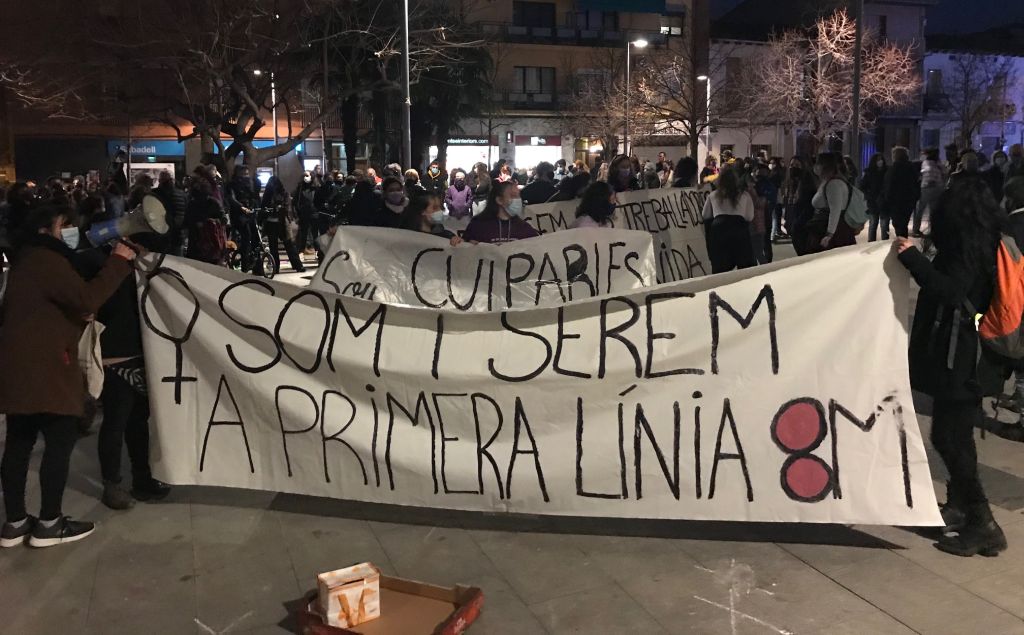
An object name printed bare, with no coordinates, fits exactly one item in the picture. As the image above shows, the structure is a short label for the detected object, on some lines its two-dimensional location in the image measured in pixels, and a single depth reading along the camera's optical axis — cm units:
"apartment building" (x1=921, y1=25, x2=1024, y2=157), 4669
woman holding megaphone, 426
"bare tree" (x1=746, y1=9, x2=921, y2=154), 3155
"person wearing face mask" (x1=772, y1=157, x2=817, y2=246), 976
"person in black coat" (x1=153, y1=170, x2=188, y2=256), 523
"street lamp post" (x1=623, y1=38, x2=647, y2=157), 2932
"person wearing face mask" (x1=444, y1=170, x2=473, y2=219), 1459
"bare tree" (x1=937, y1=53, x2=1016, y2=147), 4634
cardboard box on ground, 345
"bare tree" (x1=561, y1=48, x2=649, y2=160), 3534
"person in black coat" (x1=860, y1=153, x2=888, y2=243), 1630
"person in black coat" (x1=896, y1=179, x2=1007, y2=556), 405
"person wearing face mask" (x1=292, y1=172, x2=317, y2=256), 1736
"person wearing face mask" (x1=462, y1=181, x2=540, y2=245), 716
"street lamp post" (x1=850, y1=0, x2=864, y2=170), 1711
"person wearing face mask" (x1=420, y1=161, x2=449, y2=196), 1848
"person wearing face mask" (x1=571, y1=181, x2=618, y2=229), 783
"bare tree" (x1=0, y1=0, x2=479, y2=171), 2156
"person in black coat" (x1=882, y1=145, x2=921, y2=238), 1474
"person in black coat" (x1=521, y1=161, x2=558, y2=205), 1175
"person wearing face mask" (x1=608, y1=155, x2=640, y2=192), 1116
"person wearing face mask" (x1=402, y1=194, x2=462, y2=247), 723
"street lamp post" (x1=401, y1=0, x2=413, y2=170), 1636
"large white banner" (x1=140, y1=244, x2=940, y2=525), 407
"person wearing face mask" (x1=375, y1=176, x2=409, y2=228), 932
